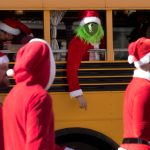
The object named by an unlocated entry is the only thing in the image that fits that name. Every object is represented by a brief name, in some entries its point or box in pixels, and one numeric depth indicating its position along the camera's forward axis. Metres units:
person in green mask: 10.44
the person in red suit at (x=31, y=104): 5.87
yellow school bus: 10.56
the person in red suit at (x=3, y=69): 8.71
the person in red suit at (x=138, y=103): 6.99
